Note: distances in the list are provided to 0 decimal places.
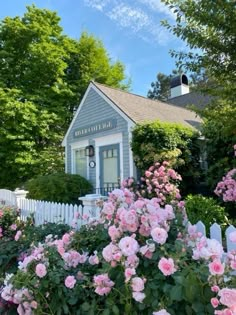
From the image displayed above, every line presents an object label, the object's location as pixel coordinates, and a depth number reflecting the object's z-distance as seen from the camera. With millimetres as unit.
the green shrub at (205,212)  3633
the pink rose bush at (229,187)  3129
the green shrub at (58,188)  7572
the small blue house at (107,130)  7841
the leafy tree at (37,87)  11547
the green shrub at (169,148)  6459
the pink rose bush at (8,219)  4090
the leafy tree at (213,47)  3048
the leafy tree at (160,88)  29873
